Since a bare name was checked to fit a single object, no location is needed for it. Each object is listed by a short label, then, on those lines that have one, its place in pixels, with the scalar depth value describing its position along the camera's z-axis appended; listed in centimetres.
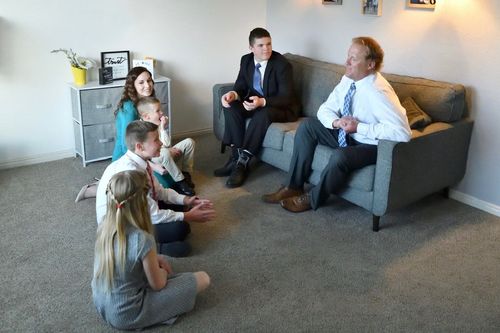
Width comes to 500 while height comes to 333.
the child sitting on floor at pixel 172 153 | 316
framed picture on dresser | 410
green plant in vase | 387
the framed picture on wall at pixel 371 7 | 384
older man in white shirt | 304
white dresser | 383
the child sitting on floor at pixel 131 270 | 195
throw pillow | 318
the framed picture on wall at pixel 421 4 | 348
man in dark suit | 376
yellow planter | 386
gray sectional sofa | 300
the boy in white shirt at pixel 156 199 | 252
